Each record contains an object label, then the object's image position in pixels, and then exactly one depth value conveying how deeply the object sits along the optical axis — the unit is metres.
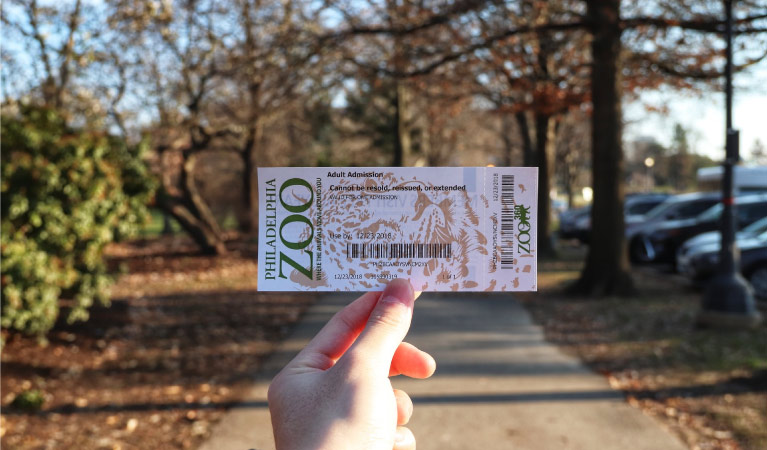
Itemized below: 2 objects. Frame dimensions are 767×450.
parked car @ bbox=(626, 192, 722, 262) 19.09
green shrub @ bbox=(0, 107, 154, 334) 6.87
